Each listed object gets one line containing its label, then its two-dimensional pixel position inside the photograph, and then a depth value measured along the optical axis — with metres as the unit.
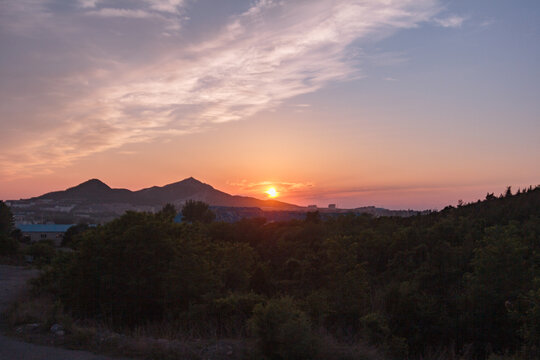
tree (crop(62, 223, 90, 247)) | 55.27
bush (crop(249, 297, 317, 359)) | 6.95
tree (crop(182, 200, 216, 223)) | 63.22
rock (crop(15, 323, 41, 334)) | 9.30
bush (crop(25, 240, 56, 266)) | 32.88
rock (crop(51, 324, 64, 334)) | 8.92
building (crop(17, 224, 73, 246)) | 88.74
